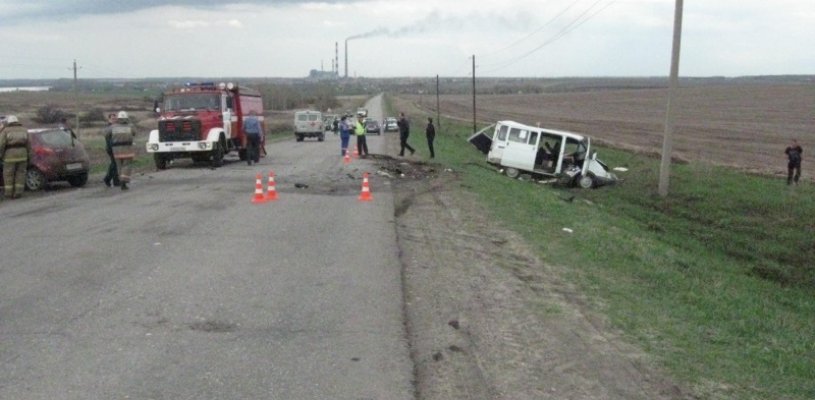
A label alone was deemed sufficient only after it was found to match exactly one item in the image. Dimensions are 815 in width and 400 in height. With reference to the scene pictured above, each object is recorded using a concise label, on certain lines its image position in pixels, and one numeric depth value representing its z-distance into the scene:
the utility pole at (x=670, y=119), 26.34
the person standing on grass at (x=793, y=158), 28.97
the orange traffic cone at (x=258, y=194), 16.01
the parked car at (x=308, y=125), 50.56
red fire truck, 26.06
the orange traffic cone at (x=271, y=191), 16.56
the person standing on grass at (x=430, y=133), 29.52
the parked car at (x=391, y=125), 65.69
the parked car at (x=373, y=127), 60.17
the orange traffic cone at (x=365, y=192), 16.94
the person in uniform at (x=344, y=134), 29.56
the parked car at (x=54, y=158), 19.44
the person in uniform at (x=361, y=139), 29.00
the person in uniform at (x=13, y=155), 17.91
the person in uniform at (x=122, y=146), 19.11
